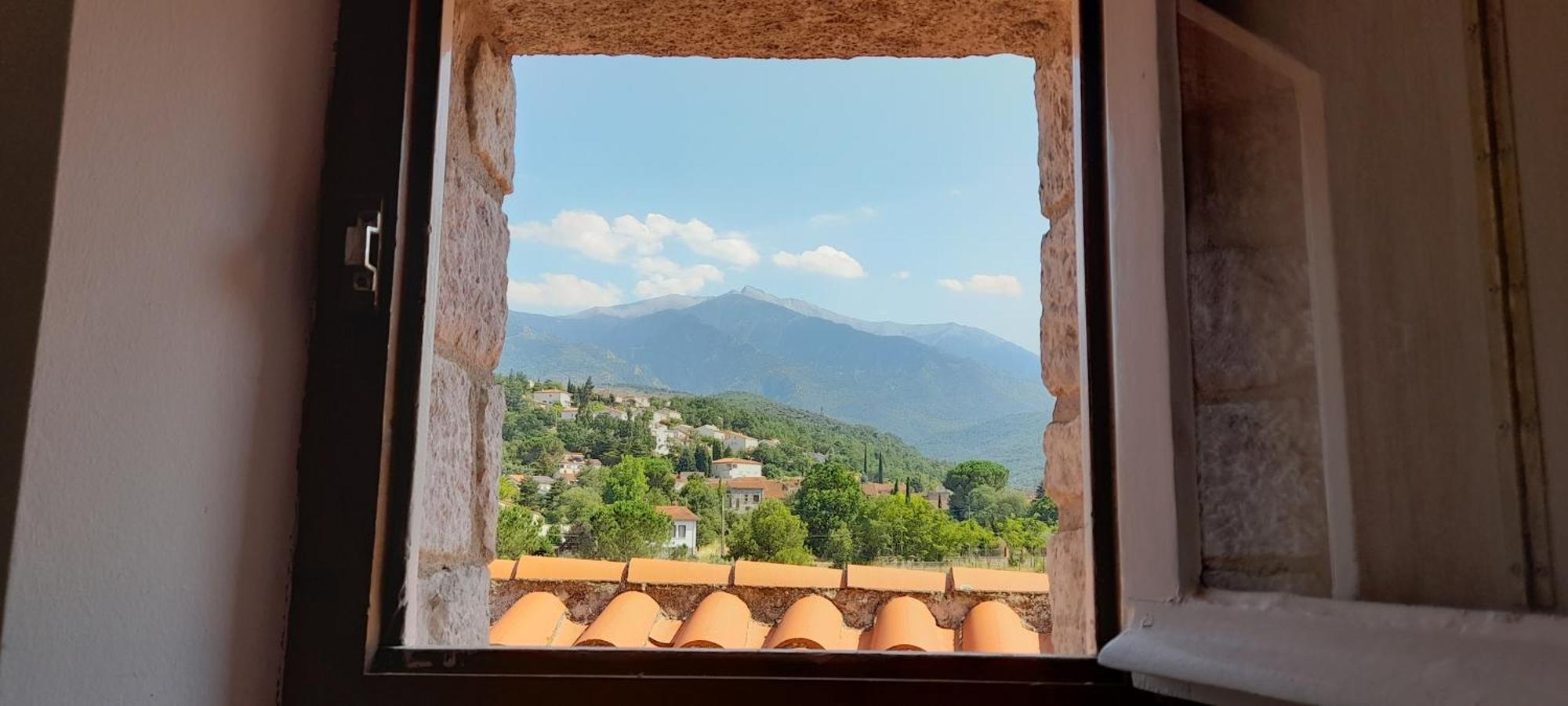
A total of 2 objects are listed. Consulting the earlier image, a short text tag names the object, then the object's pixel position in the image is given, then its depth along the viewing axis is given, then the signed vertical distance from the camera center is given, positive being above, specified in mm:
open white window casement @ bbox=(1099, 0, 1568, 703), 516 -36
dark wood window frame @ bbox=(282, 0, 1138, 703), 758 -31
